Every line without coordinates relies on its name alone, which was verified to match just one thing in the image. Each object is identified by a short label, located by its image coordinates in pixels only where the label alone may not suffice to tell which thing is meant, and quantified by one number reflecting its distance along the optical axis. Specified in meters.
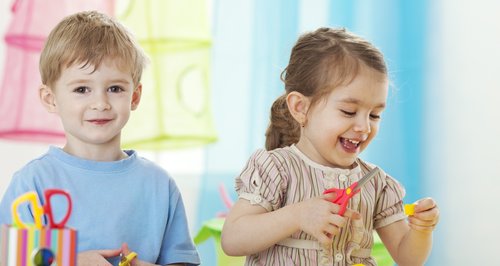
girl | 2.23
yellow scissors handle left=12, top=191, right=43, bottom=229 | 1.99
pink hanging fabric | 2.87
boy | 2.25
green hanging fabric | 2.89
